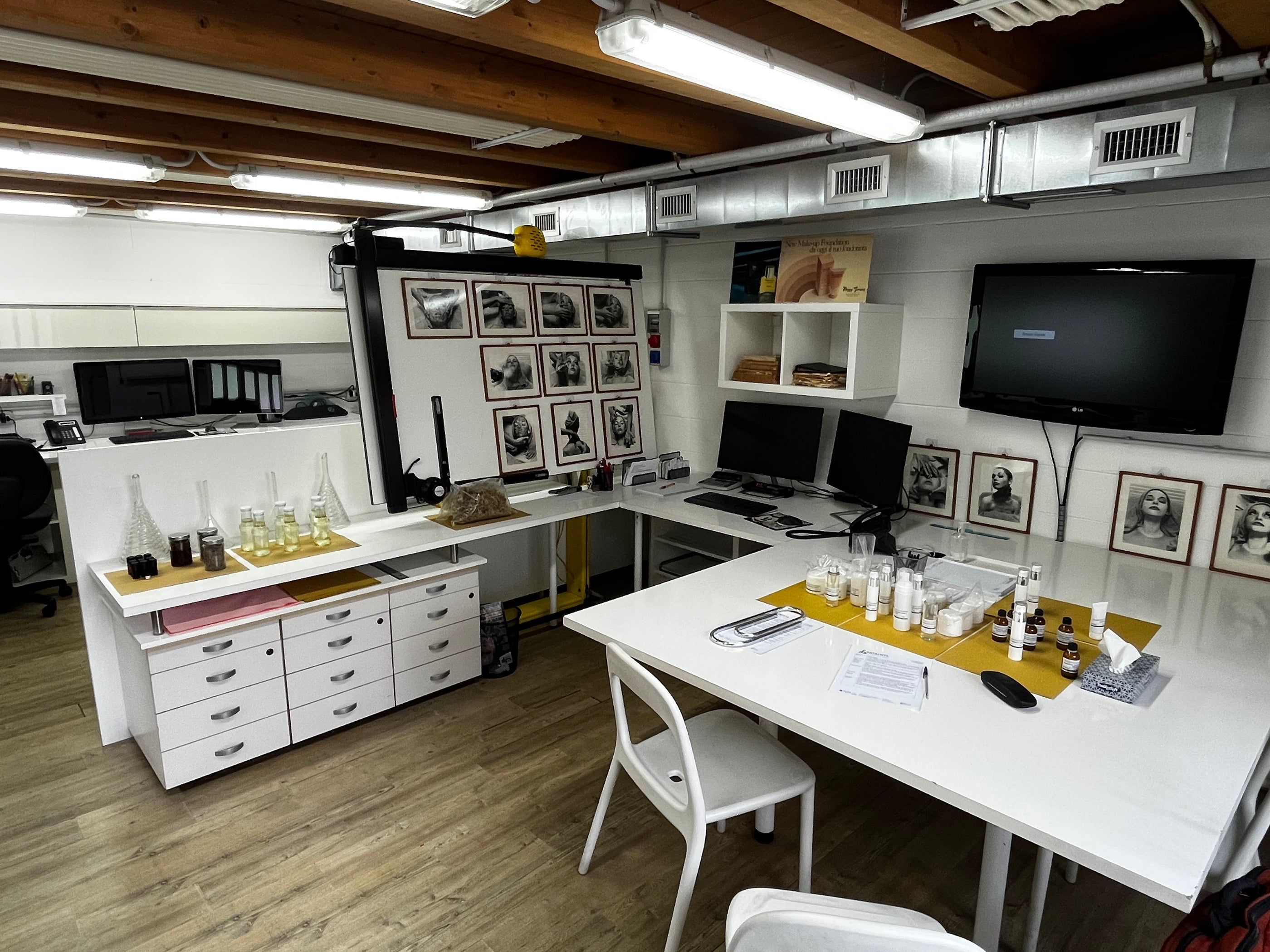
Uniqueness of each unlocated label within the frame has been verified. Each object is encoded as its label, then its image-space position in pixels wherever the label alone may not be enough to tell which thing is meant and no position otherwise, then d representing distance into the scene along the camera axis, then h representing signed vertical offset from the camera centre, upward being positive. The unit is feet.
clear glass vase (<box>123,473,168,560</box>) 9.68 -2.65
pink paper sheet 8.83 -3.42
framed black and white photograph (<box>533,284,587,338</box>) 12.52 +0.16
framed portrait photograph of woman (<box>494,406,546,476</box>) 11.93 -1.85
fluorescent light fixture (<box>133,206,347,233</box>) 16.49 +2.23
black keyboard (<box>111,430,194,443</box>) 17.62 -2.75
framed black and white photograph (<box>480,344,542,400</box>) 11.78 -0.80
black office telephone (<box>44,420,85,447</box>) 16.56 -2.49
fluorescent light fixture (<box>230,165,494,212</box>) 12.23 +2.17
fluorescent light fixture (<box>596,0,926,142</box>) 5.46 +2.01
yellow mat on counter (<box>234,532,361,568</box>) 9.78 -3.00
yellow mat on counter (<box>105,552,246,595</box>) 8.75 -3.02
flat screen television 8.37 -0.23
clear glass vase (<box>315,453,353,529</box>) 11.10 -2.62
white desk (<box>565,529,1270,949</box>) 4.50 -2.87
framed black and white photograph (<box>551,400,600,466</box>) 12.71 -1.86
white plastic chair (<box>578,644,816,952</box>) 5.85 -3.84
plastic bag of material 11.46 -2.72
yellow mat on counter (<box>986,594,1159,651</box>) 7.06 -2.82
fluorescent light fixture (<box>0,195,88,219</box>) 14.85 +2.11
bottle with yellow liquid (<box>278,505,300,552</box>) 10.16 -2.80
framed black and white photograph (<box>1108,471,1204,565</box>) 9.04 -2.29
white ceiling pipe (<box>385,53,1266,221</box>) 6.81 +2.19
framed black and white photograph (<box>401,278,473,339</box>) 10.88 +0.14
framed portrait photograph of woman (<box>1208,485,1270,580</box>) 8.48 -2.31
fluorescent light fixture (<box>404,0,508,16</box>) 4.99 +2.01
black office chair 13.12 -3.00
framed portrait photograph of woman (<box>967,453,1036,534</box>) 10.32 -2.26
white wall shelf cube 10.76 -0.29
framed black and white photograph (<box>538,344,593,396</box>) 12.59 -0.81
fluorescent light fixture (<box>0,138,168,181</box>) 10.36 +2.12
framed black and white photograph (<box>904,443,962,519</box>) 11.06 -2.26
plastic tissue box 5.99 -2.81
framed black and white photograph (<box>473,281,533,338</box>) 11.70 +0.15
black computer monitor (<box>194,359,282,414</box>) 18.94 -1.70
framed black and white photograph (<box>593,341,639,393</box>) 13.35 -0.82
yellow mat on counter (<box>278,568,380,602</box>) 9.83 -3.45
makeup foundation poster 11.02 +0.74
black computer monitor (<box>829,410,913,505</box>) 10.53 -1.93
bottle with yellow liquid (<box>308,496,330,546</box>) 10.24 -2.70
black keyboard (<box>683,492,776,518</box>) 11.51 -2.77
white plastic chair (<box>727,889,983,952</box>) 3.45 -2.82
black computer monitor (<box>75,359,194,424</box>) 17.37 -1.67
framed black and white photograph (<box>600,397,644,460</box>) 13.43 -1.85
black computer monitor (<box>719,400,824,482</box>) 12.22 -1.93
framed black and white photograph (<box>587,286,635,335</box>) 13.25 +0.16
